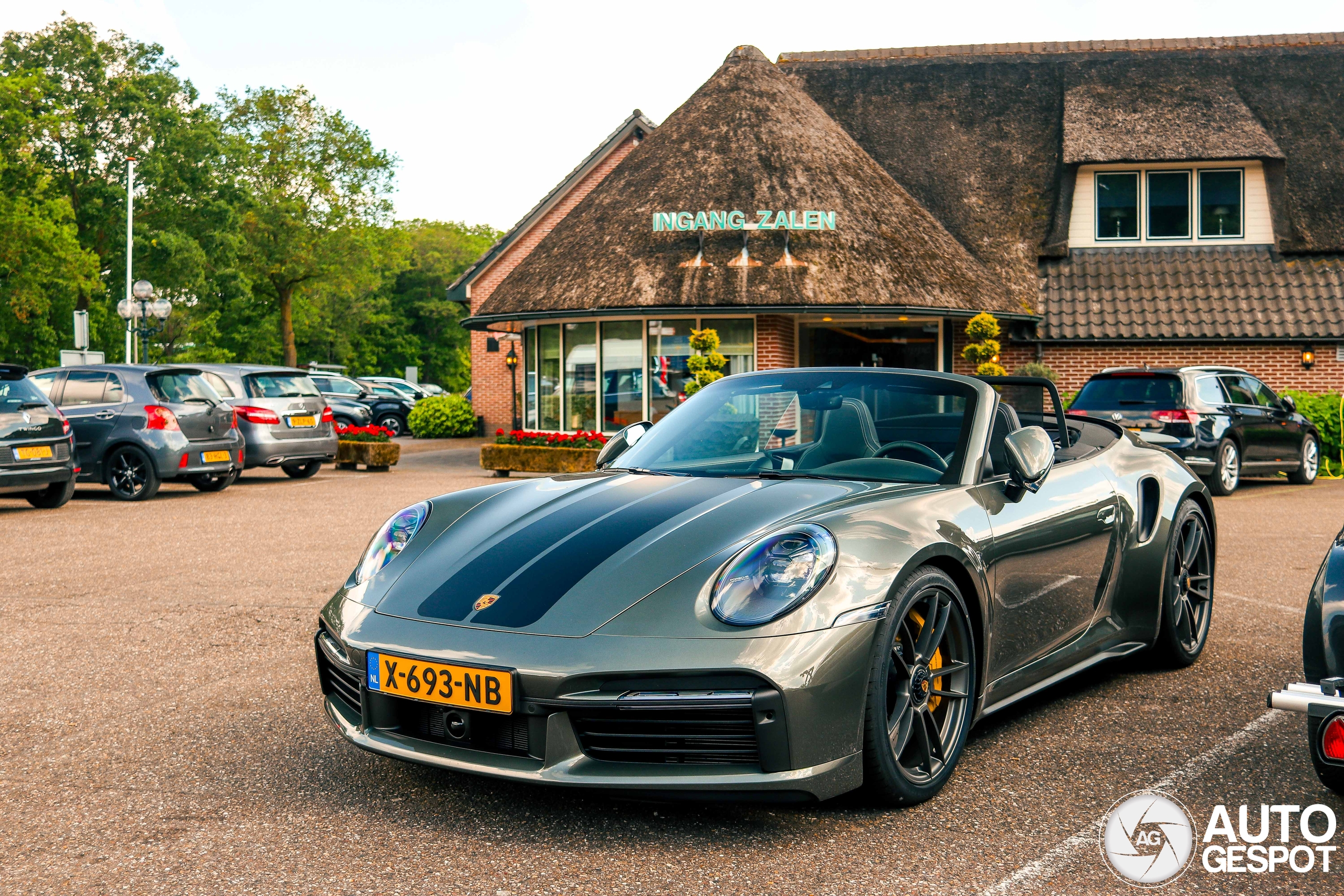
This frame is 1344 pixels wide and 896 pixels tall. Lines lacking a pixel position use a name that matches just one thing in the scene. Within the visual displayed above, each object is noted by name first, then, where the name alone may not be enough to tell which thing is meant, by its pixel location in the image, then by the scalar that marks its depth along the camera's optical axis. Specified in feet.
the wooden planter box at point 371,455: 63.57
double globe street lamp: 96.07
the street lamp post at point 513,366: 94.79
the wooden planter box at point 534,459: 58.23
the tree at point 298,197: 174.91
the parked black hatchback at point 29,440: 40.09
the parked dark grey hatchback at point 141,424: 45.78
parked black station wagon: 46.26
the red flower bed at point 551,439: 59.47
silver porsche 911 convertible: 10.51
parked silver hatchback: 52.95
